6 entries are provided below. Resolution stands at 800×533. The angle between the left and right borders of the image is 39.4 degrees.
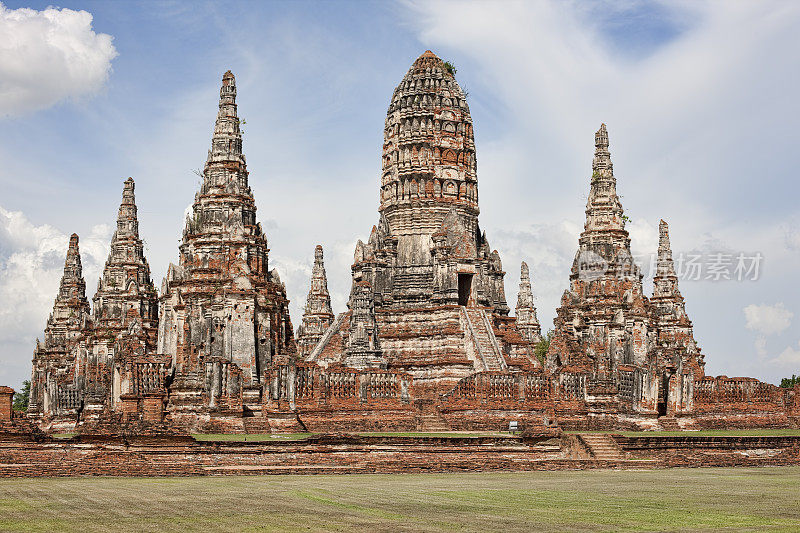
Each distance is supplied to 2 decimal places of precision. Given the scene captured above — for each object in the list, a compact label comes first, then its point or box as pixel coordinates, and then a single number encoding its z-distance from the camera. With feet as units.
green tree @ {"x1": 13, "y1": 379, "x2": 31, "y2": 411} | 280.88
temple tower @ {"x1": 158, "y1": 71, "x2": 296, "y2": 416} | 151.33
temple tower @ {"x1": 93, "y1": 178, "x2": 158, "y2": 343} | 191.01
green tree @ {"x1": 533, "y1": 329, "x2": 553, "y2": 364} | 245.47
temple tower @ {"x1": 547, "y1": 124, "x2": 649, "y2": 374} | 167.94
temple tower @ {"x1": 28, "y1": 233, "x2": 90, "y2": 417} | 211.61
